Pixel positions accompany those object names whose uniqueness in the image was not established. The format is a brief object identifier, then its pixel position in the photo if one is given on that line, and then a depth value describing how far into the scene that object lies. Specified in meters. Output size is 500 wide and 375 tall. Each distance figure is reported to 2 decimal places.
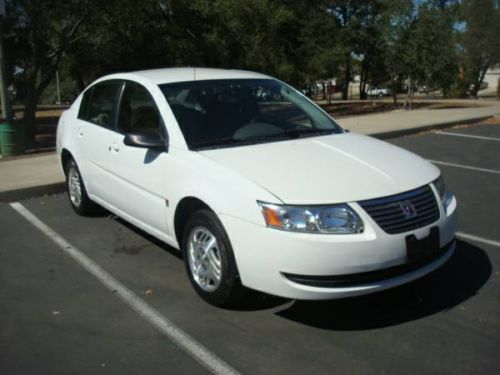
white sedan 3.45
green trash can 10.86
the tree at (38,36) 16.23
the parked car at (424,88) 23.25
